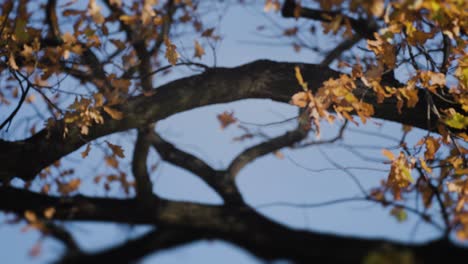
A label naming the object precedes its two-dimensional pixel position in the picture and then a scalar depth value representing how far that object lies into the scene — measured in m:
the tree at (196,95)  4.84
